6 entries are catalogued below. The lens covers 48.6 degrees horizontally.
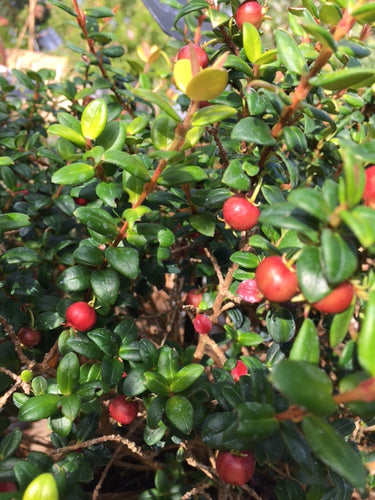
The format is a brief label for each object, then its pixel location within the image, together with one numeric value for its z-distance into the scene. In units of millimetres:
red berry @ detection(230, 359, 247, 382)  152
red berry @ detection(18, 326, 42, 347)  163
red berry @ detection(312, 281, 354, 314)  87
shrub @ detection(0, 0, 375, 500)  87
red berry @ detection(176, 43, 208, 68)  133
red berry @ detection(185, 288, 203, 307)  180
